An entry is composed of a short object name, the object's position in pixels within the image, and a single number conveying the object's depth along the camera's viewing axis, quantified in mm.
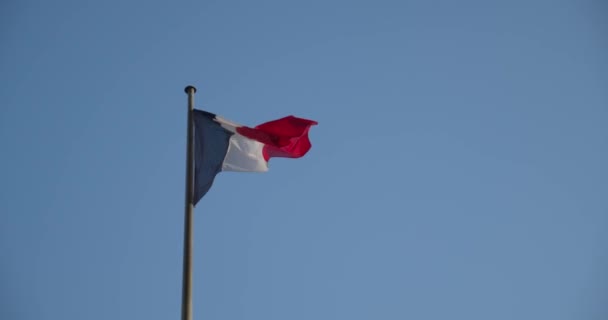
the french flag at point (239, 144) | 14798
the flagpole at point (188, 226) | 11870
